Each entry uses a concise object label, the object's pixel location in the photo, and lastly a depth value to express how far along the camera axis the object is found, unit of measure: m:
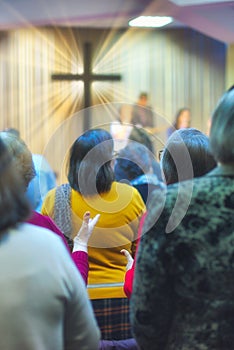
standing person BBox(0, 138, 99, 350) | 1.83
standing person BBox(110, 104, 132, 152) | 5.78
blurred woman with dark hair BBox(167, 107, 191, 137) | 11.50
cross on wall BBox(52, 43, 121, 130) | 11.41
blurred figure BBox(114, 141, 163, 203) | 4.27
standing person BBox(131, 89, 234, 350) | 2.07
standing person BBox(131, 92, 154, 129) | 11.46
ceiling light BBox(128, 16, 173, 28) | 11.43
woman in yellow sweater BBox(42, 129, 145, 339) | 3.36
